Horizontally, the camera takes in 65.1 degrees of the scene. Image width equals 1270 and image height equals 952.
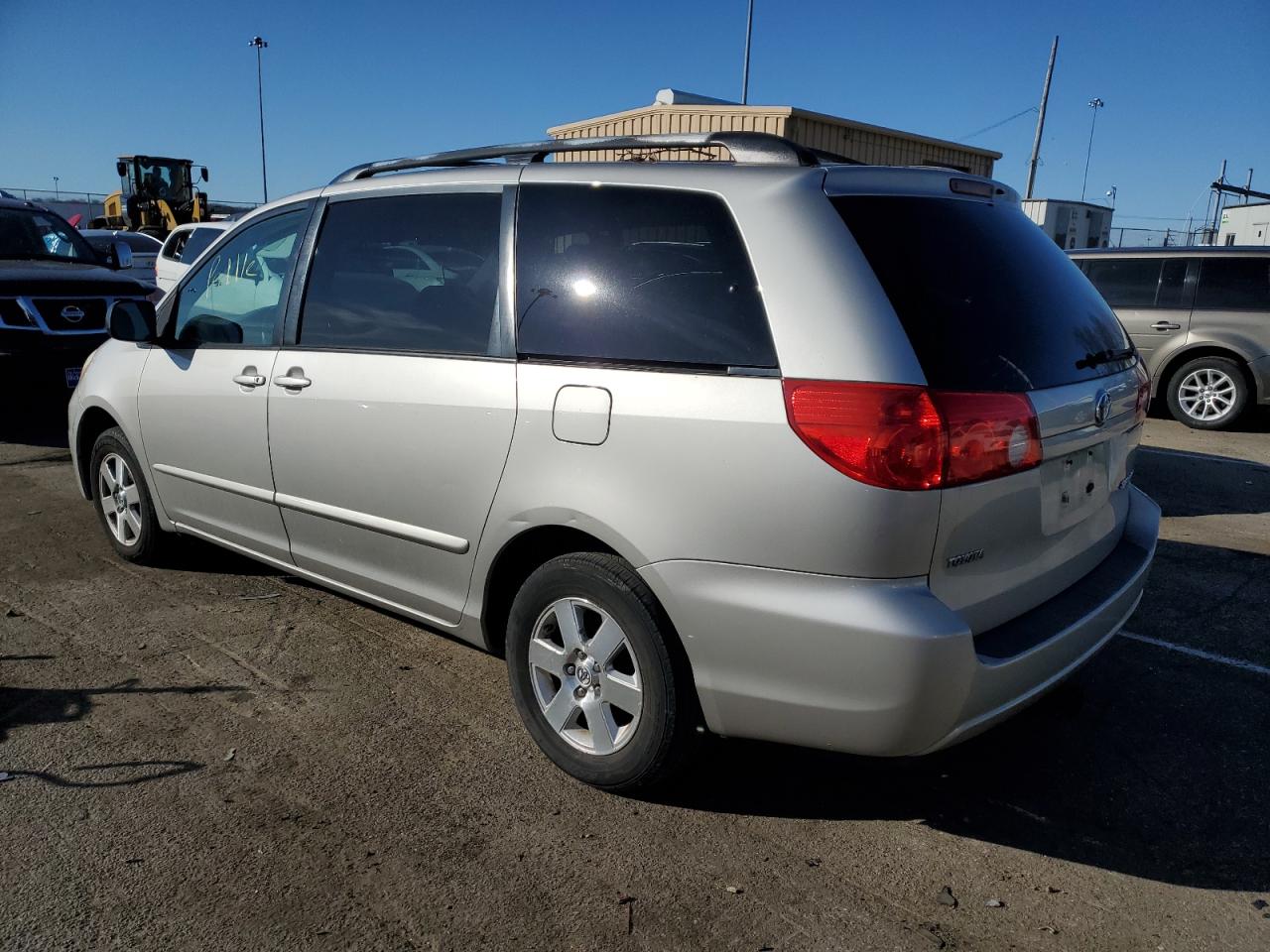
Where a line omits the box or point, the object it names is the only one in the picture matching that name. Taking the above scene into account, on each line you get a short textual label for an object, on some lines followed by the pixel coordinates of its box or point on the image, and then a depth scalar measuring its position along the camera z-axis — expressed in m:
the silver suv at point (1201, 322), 9.70
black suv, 8.00
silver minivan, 2.40
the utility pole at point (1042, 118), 30.20
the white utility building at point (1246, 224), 35.03
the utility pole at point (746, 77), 27.81
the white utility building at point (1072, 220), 28.00
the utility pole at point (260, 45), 51.88
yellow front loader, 31.59
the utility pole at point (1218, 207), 33.35
